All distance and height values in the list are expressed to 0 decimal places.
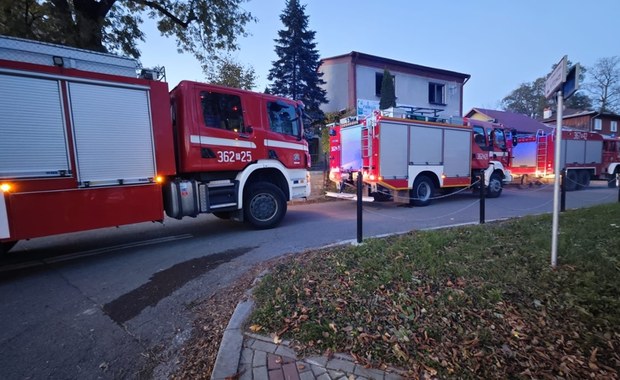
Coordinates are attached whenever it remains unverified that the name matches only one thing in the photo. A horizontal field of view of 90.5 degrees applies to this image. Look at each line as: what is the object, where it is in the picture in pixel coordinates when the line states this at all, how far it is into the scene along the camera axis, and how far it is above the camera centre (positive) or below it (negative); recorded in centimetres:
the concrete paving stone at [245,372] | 215 -143
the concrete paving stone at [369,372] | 206 -140
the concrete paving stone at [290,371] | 213 -143
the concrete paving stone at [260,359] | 225 -141
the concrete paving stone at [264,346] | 238 -138
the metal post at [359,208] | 509 -69
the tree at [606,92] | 5040 +1078
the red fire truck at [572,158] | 1672 +9
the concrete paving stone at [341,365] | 215 -140
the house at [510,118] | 3064 +456
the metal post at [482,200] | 665 -82
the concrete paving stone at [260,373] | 214 -143
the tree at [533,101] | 5336 +1079
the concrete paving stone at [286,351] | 231 -139
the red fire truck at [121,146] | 426 +48
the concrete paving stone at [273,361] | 223 -141
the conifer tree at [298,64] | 2209 +759
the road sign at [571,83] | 353 +90
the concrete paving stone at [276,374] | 213 -143
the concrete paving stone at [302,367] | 218 -142
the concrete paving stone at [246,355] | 229 -140
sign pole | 358 -36
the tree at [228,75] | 1469 +464
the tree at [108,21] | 921 +528
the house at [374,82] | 2200 +647
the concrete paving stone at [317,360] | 221 -140
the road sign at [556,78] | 361 +102
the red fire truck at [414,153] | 959 +39
